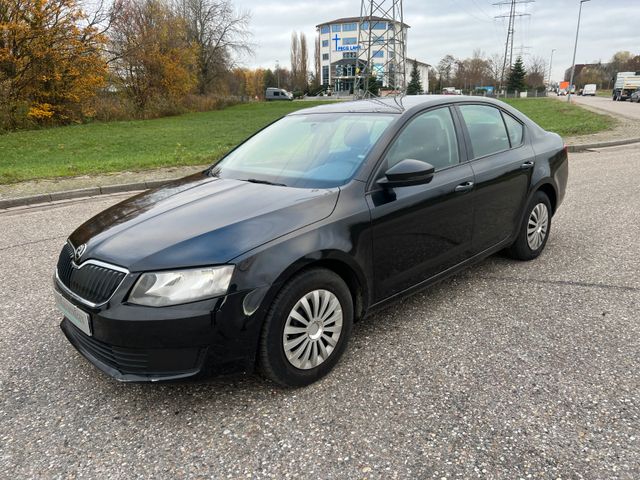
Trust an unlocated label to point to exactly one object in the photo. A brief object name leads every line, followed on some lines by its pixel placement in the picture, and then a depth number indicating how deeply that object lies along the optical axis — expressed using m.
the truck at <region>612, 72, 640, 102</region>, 51.34
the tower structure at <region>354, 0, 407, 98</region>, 36.44
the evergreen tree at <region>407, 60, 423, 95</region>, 73.74
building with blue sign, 95.37
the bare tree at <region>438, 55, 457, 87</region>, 89.62
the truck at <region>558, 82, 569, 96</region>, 94.32
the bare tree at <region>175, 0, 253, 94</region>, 52.88
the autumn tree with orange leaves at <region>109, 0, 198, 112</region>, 31.86
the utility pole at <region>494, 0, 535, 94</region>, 58.69
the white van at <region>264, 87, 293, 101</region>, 74.88
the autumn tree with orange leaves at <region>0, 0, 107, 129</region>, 21.62
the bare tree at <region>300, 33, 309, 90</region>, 101.49
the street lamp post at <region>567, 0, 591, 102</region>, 41.88
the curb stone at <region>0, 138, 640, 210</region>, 8.06
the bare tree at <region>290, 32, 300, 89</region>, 102.15
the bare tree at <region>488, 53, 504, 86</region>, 79.95
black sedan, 2.29
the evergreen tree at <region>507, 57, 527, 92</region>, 76.62
